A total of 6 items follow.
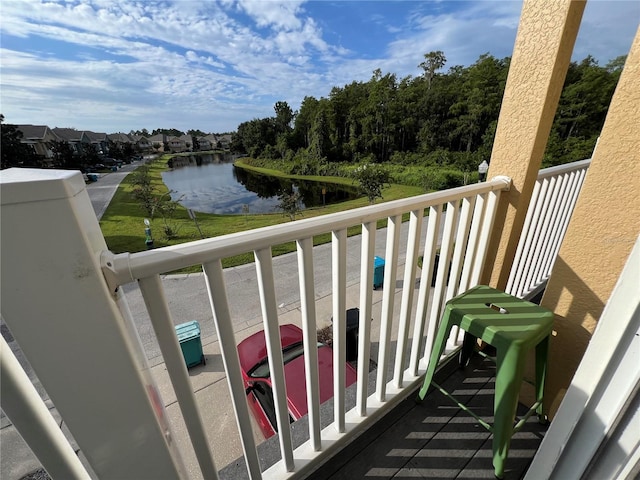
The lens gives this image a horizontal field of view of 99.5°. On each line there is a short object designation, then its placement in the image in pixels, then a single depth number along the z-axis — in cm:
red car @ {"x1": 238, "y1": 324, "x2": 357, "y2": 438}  246
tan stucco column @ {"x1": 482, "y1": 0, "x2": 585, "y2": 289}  130
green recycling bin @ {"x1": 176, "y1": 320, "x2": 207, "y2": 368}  351
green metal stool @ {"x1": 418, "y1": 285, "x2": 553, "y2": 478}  109
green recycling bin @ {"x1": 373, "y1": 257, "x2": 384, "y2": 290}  481
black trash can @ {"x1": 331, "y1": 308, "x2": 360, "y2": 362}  344
